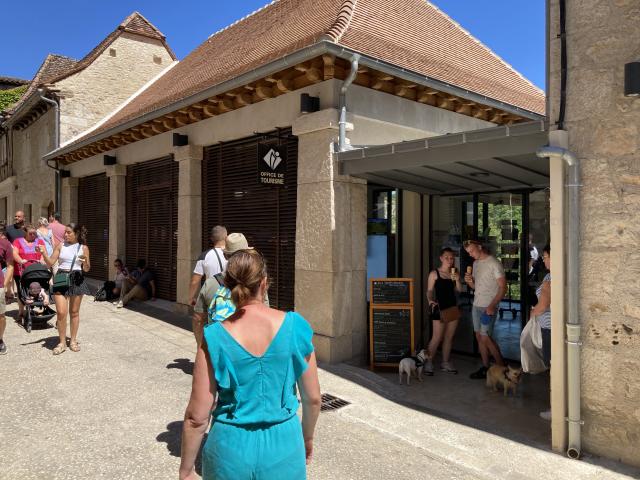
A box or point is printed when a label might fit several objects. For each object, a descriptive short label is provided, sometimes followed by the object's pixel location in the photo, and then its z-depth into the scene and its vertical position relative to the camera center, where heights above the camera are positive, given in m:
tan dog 5.39 -1.44
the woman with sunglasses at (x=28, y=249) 8.12 -0.09
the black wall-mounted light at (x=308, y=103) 6.79 +1.89
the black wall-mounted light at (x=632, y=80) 3.64 +1.19
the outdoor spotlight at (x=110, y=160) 12.64 +2.09
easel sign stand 6.45 -1.01
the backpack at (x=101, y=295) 11.42 -1.16
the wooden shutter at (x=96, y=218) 13.77 +0.73
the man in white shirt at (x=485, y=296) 5.91 -0.60
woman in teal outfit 1.94 -0.60
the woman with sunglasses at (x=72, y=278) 6.52 -0.44
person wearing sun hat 3.84 -0.46
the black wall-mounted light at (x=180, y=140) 9.71 +1.99
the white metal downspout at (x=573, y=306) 3.90 -0.48
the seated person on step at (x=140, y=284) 11.09 -0.90
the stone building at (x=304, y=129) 6.68 +1.90
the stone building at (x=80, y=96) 16.30 +4.91
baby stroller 8.01 -0.83
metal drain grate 4.97 -1.60
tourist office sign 7.17 +1.15
